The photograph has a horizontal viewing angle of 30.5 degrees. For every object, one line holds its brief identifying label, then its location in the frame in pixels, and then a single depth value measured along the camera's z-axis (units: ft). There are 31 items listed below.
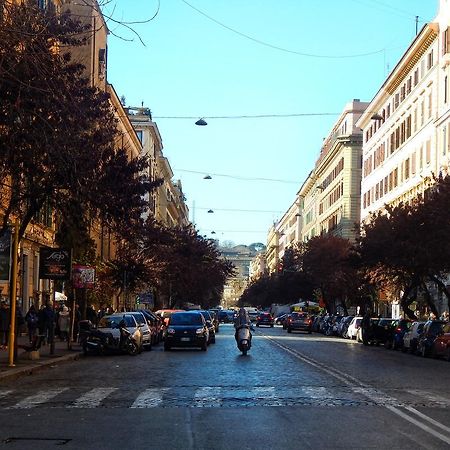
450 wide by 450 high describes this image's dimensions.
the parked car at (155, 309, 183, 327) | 153.56
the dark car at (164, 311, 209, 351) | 108.37
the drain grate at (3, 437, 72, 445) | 33.00
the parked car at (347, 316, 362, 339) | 168.57
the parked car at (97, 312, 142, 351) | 99.45
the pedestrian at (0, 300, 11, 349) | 99.25
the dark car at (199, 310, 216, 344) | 127.60
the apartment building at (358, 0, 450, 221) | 187.21
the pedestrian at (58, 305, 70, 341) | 117.70
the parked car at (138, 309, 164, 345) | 125.59
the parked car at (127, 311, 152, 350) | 109.91
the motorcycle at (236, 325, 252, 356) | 95.04
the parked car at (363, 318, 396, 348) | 144.16
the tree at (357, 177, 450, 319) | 122.16
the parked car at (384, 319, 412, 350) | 132.26
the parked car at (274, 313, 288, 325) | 311.02
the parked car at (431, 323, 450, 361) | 104.58
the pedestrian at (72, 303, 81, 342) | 124.67
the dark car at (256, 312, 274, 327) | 273.75
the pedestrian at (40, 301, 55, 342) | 95.45
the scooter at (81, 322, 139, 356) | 97.09
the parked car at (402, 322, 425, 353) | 120.45
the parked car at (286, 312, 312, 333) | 210.18
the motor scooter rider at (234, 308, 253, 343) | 97.19
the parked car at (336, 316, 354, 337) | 187.73
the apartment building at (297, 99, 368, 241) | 322.96
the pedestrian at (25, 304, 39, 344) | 97.72
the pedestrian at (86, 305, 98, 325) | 133.59
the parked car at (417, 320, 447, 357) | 112.81
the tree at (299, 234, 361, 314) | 233.14
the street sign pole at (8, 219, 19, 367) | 70.95
